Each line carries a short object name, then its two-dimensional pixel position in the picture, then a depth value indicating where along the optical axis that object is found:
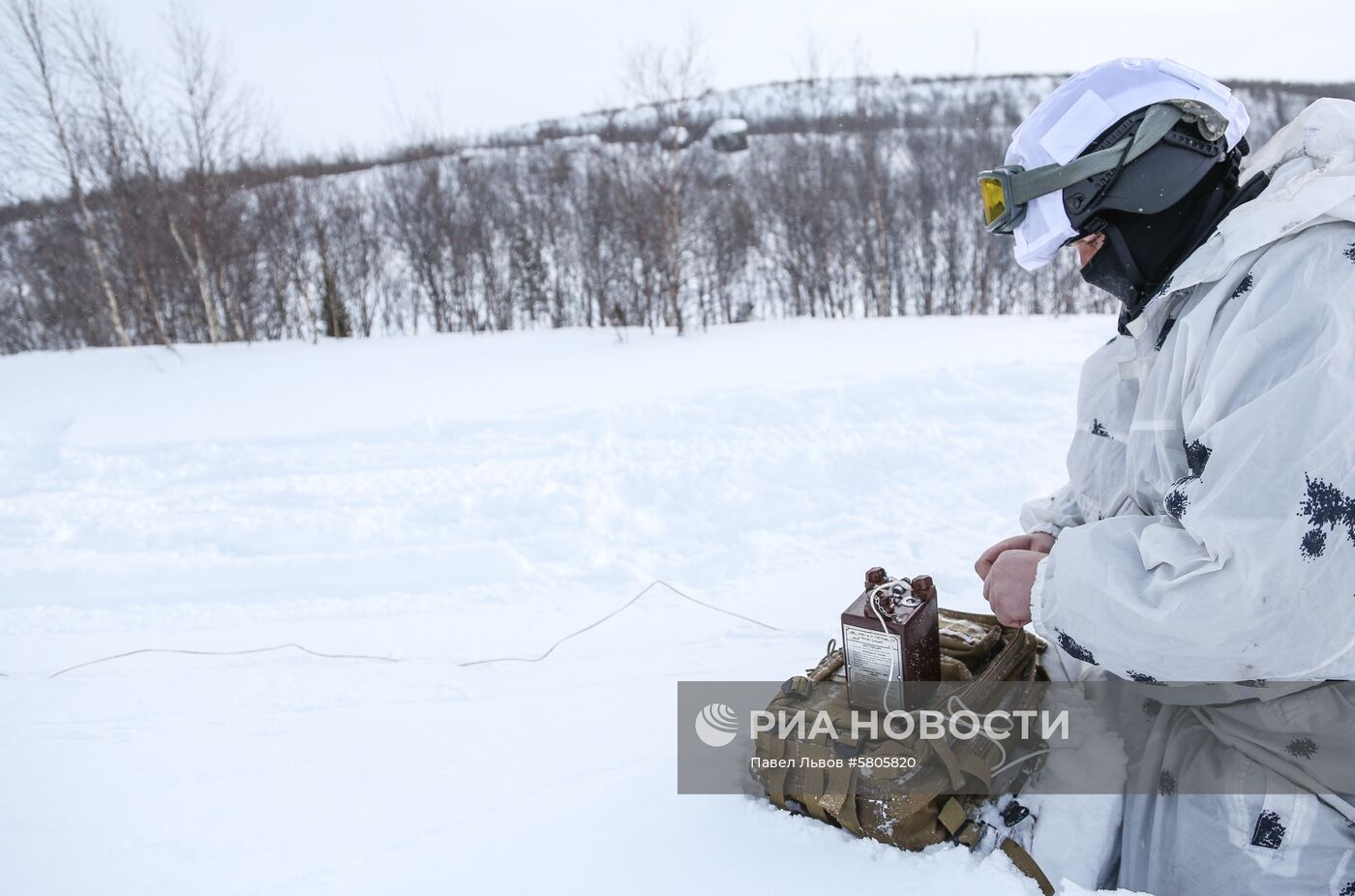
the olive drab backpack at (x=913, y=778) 1.54
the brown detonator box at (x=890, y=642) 1.65
